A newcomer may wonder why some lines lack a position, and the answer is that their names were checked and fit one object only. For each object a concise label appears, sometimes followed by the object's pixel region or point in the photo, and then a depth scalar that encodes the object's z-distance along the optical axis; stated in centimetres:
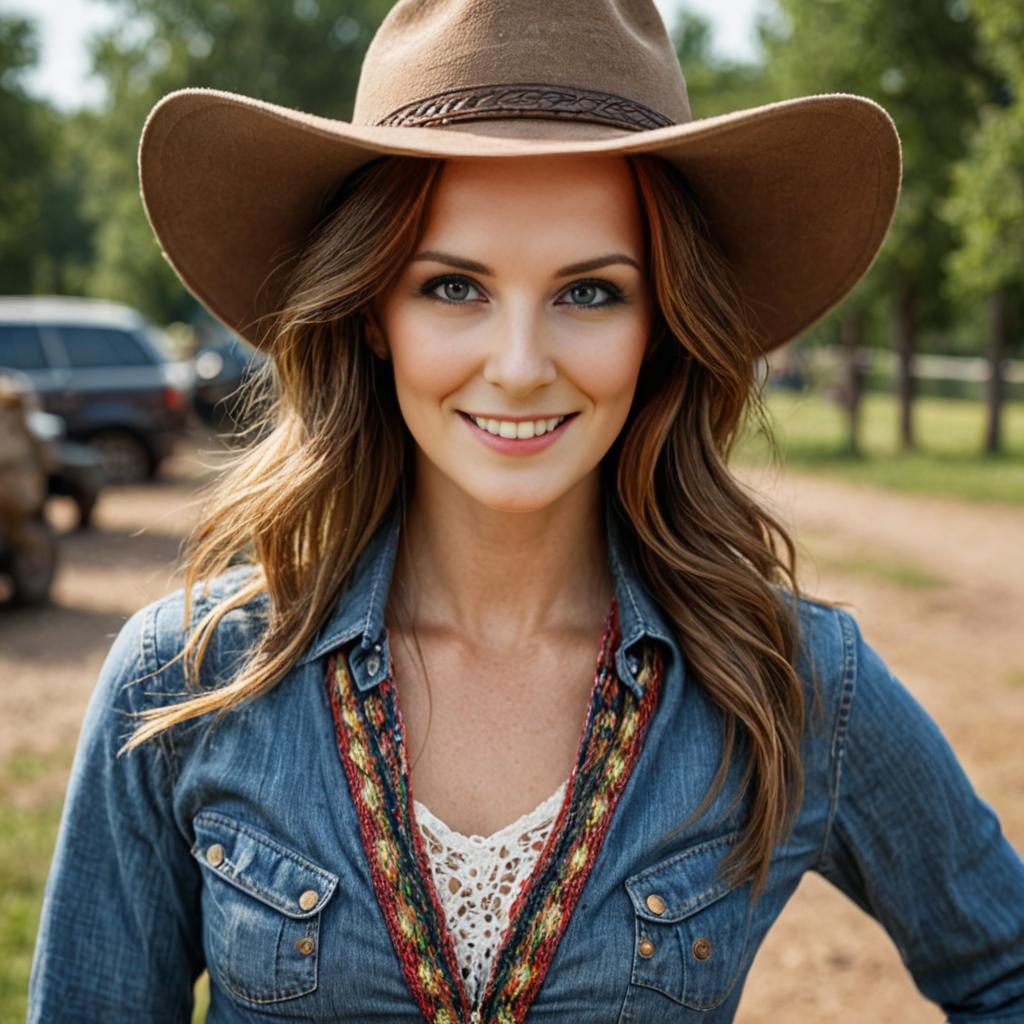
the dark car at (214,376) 1941
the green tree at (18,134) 2278
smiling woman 179
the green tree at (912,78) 1819
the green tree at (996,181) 1375
